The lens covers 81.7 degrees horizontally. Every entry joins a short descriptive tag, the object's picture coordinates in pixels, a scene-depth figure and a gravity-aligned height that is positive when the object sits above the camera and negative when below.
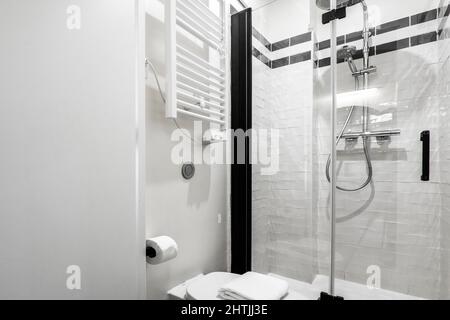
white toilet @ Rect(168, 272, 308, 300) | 1.22 -0.62
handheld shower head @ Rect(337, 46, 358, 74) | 1.44 +0.60
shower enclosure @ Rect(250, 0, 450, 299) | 1.41 +0.08
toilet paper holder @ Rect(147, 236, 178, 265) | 1.10 -0.37
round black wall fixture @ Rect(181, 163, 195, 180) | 1.39 -0.04
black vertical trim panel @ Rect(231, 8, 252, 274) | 1.68 +0.26
